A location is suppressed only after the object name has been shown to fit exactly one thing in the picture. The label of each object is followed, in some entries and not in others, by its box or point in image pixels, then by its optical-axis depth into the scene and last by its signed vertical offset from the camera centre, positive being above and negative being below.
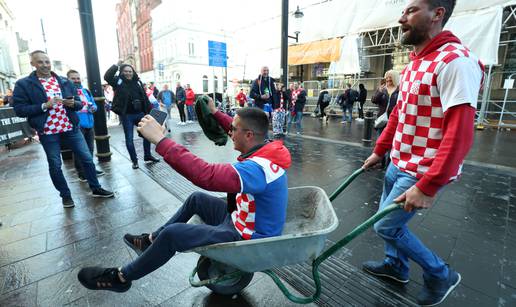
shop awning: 13.24 +2.33
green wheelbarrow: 1.38 -0.84
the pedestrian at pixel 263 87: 7.48 +0.27
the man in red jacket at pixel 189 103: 11.73 -0.26
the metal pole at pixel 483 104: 9.56 -0.27
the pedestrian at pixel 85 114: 4.51 -0.28
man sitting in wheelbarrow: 1.41 -0.53
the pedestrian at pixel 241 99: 14.20 -0.11
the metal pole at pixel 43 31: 16.16 +3.94
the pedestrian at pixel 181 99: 11.98 -0.09
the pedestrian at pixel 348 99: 11.92 -0.10
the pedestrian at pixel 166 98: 11.84 -0.04
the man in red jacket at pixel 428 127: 1.35 -0.17
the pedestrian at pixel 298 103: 9.74 -0.24
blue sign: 12.07 +1.97
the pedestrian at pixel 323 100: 12.40 -0.15
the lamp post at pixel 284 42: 7.78 +1.62
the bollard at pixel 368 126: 6.55 -0.73
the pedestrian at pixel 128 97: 4.84 +0.00
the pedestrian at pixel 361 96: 11.70 +0.03
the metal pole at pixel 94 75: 5.02 +0.44
